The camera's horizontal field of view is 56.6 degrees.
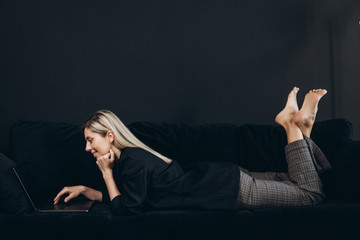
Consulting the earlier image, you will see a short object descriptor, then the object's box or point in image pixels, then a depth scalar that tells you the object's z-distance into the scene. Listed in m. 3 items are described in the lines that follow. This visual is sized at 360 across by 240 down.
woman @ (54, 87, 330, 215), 1.60
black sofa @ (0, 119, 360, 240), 1.52
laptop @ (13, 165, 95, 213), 1.60
